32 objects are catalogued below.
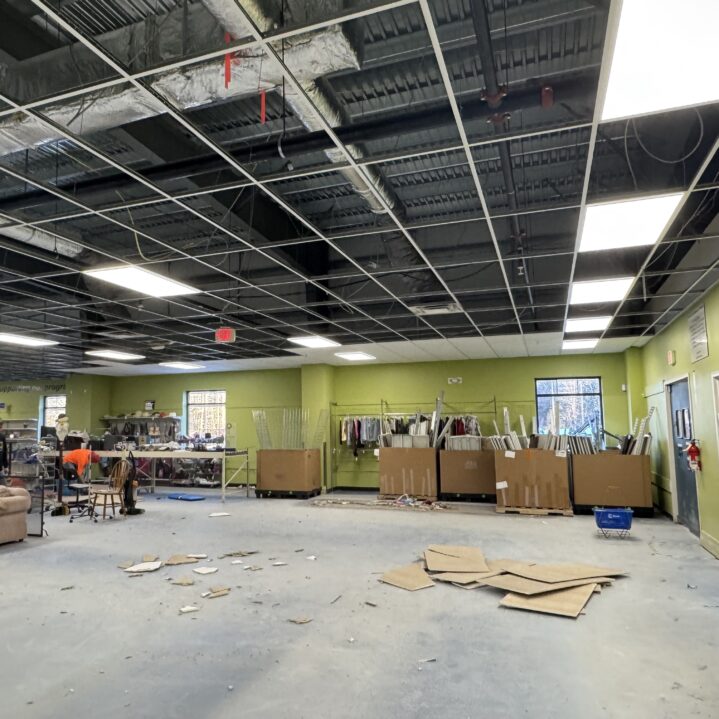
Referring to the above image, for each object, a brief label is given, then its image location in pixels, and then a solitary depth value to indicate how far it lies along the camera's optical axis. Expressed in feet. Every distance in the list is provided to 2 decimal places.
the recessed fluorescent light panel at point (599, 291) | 17.90
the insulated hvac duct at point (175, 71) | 6.92
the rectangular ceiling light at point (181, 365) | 39.09
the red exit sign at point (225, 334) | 24.29
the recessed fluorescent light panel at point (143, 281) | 16.71
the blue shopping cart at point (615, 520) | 22.30
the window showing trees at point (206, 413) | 45.14
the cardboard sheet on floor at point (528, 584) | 14.93
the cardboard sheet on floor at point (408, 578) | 15.79
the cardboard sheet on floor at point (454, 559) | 17.39
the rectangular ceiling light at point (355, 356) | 34.60
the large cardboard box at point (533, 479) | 29.09
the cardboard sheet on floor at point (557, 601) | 13.53
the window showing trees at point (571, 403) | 35.63
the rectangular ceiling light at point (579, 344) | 30.83
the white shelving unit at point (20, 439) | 28.71
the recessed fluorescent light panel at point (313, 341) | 28.45
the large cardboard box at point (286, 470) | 36.19
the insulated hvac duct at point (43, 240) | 13.80
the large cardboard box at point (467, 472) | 32.89
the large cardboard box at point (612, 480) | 27.94
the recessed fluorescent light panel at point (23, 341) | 27.85
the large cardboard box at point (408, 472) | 33.86
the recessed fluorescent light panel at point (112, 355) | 33.37
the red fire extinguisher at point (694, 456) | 20.34
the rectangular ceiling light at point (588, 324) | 24.35
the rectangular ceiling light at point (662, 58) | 6.07
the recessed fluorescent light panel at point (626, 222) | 11.66
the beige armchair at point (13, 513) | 21.70
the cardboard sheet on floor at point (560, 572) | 16.01
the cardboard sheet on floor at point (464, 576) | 16.17
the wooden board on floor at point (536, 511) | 28.50
